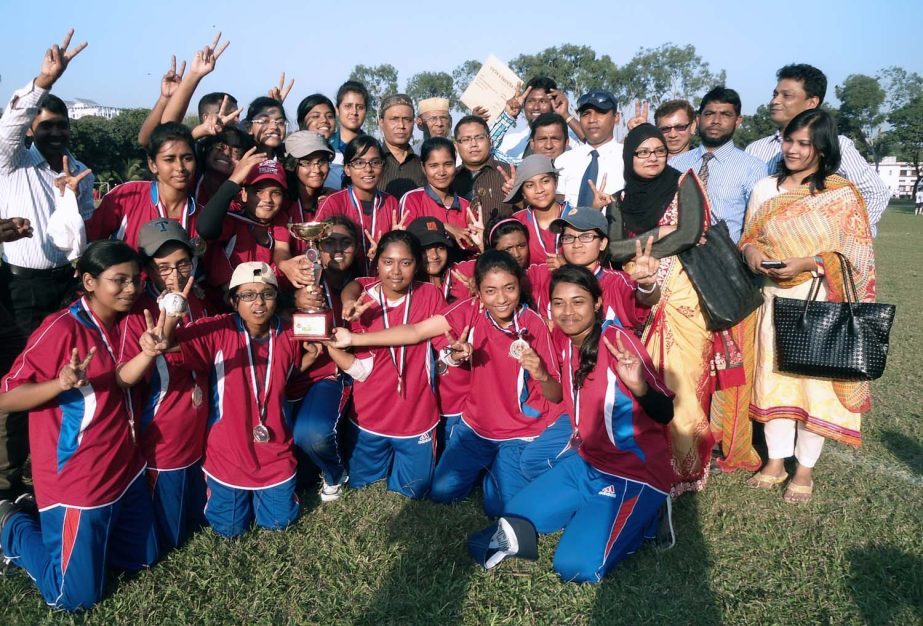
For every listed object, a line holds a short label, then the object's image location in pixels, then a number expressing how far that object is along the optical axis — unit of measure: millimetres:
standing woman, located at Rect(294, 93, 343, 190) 6031
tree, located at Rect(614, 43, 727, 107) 68938
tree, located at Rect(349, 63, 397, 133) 63188
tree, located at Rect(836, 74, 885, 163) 61031
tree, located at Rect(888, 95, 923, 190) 51438
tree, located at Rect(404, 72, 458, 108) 66000
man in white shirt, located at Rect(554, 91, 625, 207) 5898
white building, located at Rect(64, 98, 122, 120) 106625
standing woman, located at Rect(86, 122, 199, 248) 4172
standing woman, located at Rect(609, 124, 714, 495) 4367
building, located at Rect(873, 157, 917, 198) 78369
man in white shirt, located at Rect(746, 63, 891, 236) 4645
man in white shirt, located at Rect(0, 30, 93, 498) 4066
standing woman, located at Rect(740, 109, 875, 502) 4309
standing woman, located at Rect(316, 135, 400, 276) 5000
